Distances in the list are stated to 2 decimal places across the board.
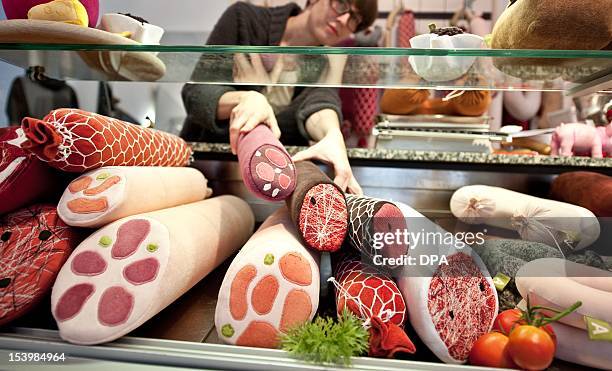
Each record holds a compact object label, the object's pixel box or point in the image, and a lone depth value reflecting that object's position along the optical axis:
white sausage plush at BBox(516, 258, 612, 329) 0.57
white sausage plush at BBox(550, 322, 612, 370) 0.58
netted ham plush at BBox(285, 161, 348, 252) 0.65
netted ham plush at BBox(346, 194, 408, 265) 0.62
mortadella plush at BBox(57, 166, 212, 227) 0.65
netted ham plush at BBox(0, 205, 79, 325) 0.61
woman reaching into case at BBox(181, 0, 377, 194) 0.86
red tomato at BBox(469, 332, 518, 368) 0.55
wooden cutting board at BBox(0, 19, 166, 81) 0.66
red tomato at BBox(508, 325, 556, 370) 0.54
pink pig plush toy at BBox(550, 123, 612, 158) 1.22
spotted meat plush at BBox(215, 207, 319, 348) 0.59
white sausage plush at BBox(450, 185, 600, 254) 0.68
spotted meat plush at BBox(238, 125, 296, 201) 0.67
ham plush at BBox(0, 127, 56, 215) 0.67
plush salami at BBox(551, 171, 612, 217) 0.89
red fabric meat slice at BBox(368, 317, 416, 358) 0.57
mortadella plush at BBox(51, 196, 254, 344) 0.58
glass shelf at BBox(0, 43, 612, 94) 0.65
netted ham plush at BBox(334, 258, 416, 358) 0.58
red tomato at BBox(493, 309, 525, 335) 0.59
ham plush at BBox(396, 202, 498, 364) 0.58
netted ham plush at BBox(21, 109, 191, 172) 0.63
